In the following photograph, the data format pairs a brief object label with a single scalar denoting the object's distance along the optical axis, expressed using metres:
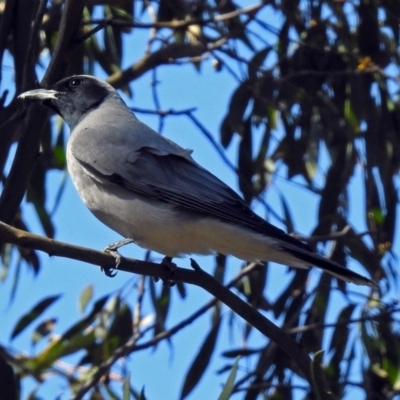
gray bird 6.57
